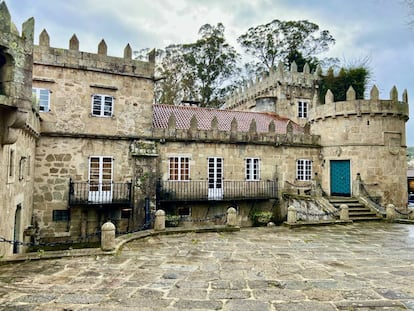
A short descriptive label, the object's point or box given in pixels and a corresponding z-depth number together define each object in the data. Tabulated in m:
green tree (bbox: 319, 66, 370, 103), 23.11
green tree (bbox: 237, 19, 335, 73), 30.44
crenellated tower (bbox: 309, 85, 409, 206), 17.34
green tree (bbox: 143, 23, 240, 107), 29.81
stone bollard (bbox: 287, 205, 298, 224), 14.02
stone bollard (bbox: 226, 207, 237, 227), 13.06
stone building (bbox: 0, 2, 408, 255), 13.66
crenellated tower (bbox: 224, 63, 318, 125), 24.02
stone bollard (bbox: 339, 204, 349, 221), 14.82
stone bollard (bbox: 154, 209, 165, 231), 11.90
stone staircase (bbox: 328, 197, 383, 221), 15.59
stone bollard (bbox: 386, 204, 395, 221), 15.44
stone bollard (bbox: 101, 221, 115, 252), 8.84
